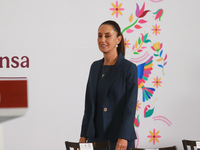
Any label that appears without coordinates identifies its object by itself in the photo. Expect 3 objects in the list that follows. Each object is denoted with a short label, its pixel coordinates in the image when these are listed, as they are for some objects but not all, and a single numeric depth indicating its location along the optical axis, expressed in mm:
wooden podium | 6596
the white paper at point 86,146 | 4743
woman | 4888
